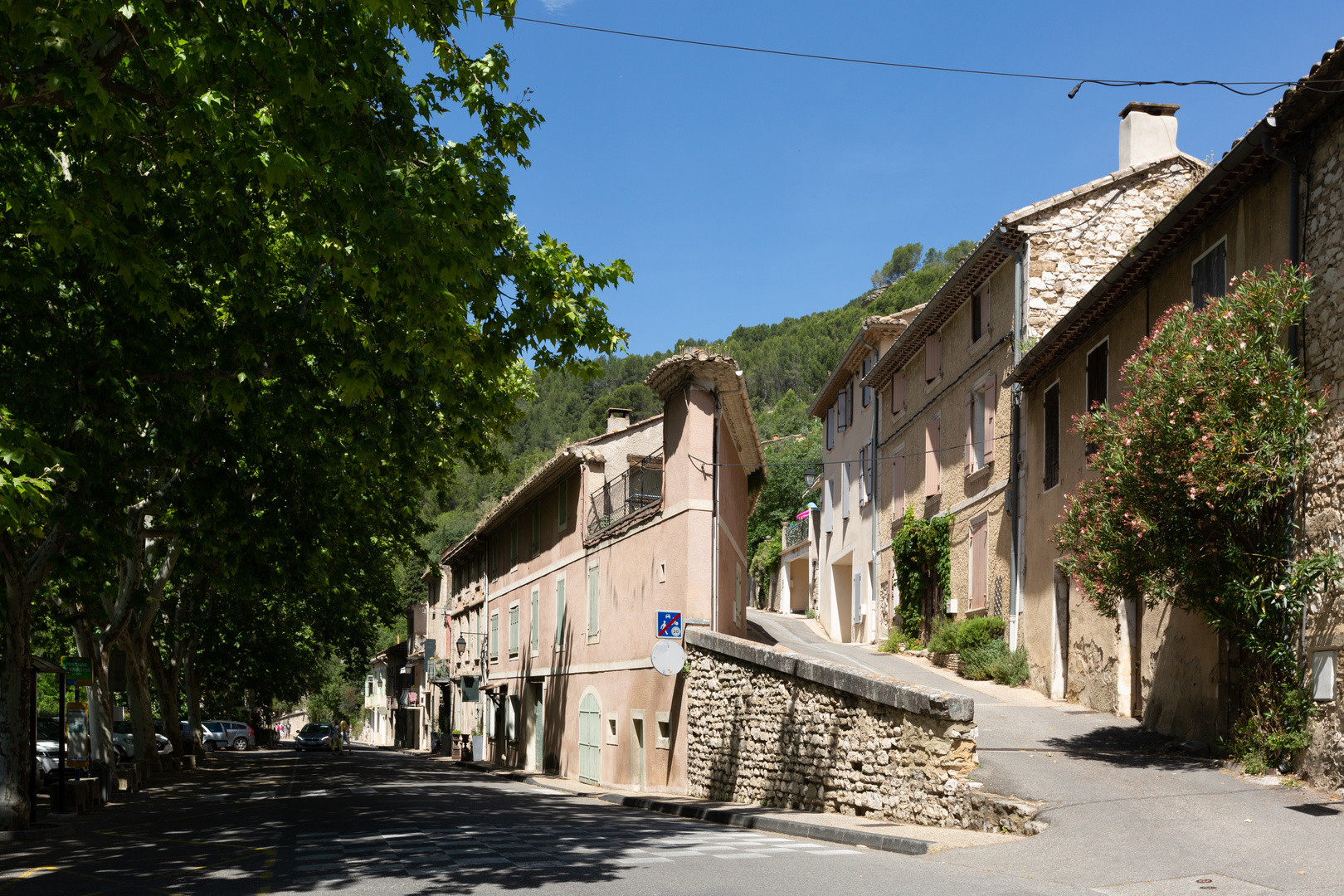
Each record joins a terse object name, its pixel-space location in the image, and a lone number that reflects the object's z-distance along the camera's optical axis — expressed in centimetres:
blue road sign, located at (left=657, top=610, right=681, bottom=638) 1916
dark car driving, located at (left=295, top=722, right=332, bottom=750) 5306
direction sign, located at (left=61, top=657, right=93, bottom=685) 1767
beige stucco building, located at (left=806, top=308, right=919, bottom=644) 3416
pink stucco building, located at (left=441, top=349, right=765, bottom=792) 2125
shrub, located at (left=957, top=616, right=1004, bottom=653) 2264
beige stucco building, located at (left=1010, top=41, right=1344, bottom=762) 1099
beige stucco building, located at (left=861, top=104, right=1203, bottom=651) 2230
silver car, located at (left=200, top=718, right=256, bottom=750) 5269
